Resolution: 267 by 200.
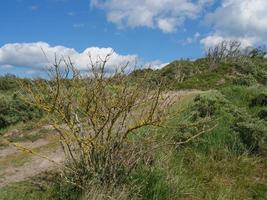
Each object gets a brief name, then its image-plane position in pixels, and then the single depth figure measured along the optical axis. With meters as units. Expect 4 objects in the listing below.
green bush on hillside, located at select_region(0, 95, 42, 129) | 7.94
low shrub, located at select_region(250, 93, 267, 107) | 6.02
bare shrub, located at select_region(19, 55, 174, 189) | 3.35
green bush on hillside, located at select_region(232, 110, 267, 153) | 4.59
